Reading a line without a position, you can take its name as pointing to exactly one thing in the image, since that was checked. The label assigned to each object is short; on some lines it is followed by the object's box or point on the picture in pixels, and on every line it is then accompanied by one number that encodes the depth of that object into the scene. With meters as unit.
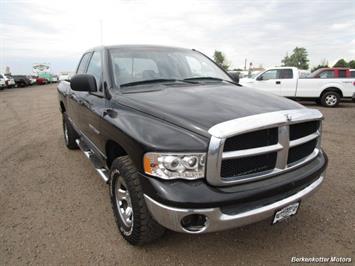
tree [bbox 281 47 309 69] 71.44
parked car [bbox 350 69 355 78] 11.37
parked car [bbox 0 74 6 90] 24.40
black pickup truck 1.88
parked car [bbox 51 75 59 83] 47.69
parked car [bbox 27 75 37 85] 35.42
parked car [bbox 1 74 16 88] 25.98
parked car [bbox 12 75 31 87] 30.61
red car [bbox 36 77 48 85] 38.50
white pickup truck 11.21
